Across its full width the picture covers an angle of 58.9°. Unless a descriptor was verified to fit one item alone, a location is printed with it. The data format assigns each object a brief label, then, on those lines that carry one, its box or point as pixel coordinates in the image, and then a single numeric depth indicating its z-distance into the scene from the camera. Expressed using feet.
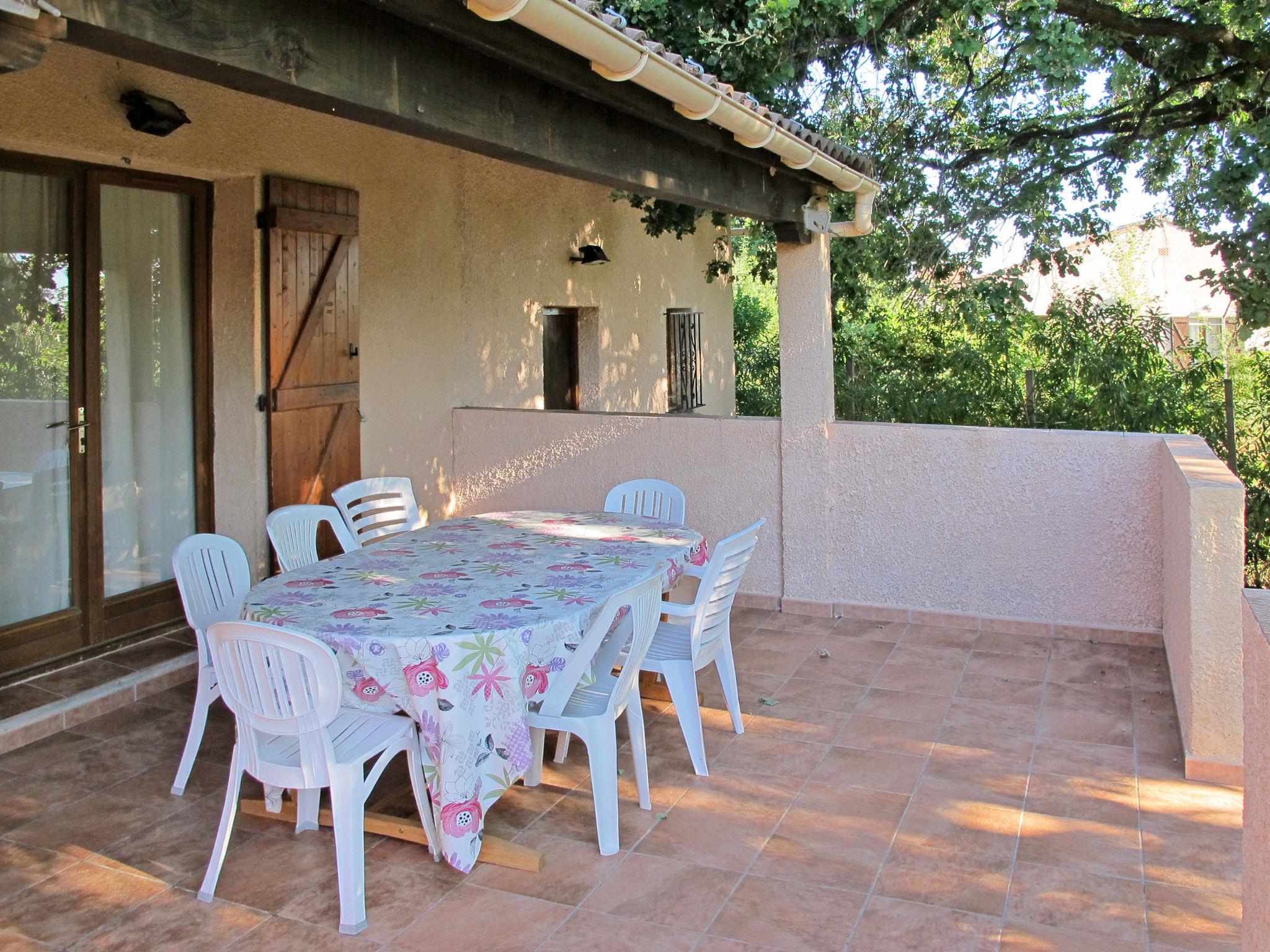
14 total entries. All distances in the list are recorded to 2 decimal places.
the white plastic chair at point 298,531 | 15.35
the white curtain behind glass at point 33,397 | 15.35
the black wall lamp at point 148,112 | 15.74
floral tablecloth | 10.54
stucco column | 20.24
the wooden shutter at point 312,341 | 18.80
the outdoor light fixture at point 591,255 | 28.58
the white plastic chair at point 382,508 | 18.34
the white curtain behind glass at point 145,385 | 16.98
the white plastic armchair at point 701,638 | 13.03
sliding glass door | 15.53
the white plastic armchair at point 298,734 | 9.74
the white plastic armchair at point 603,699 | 11.26
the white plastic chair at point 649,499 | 18.52
